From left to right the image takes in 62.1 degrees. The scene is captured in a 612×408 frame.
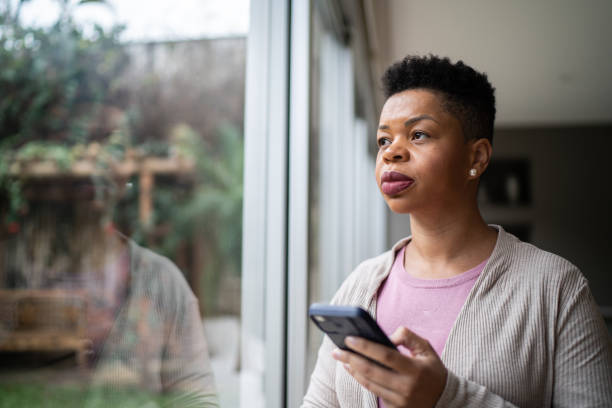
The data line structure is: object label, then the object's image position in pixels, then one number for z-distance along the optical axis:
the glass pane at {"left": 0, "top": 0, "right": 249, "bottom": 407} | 0.48
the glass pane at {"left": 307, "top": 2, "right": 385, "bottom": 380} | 2.06
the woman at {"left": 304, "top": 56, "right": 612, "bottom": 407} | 0.64
